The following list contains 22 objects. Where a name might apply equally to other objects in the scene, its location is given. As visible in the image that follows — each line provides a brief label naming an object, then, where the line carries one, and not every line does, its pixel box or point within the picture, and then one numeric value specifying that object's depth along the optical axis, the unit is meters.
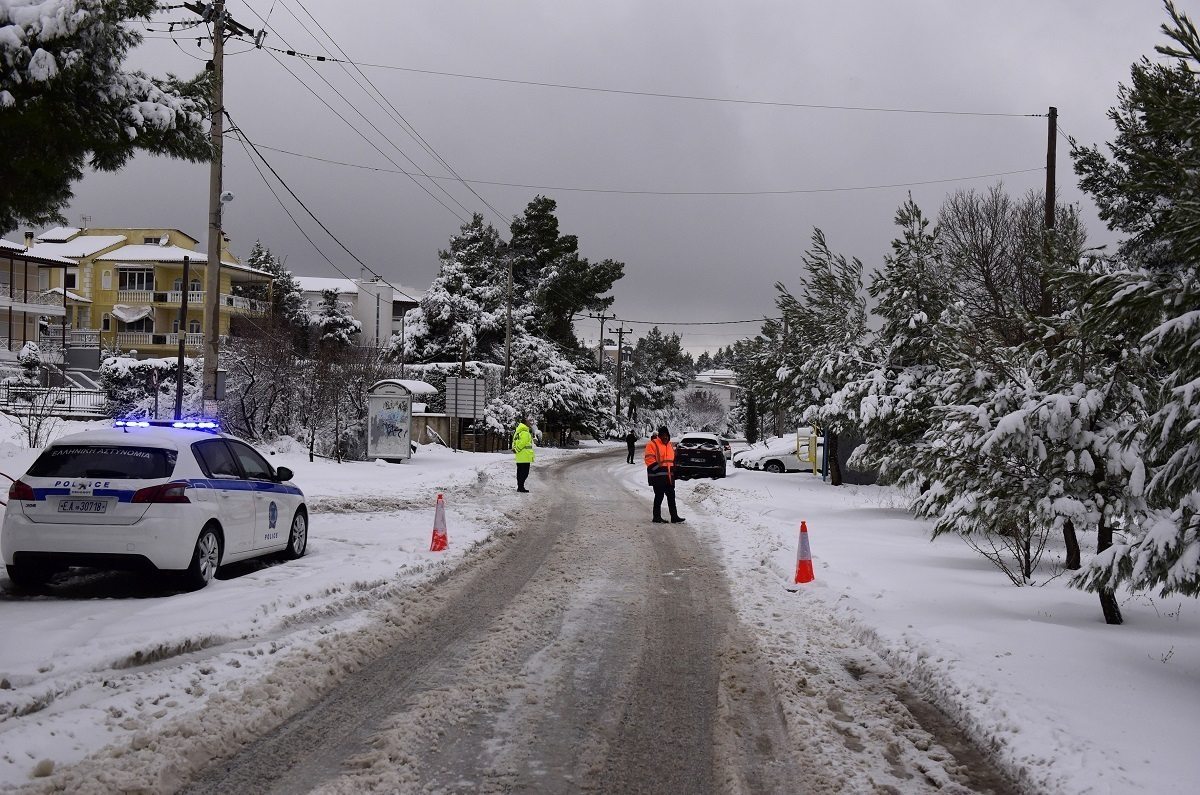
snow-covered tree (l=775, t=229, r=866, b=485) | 24.81
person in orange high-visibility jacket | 17.03
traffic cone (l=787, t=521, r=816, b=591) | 10.95
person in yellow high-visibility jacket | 22.61
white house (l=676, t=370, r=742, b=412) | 132.43
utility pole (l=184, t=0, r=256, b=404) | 17.50
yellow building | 60.00
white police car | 8.55
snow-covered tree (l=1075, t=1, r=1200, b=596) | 5.89
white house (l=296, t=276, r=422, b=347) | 89.06
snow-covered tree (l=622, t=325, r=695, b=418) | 86.00
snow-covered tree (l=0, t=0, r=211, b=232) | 7.05
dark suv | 31.25
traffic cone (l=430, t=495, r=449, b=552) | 12.41
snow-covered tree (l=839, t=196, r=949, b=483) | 22.20
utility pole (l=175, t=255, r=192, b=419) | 21.75
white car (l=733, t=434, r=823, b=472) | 35.75
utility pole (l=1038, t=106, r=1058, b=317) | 20.12
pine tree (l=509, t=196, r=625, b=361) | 59.19
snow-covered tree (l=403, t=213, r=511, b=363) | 52.53
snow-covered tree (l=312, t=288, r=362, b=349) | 63.54
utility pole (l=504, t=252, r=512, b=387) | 46.66
